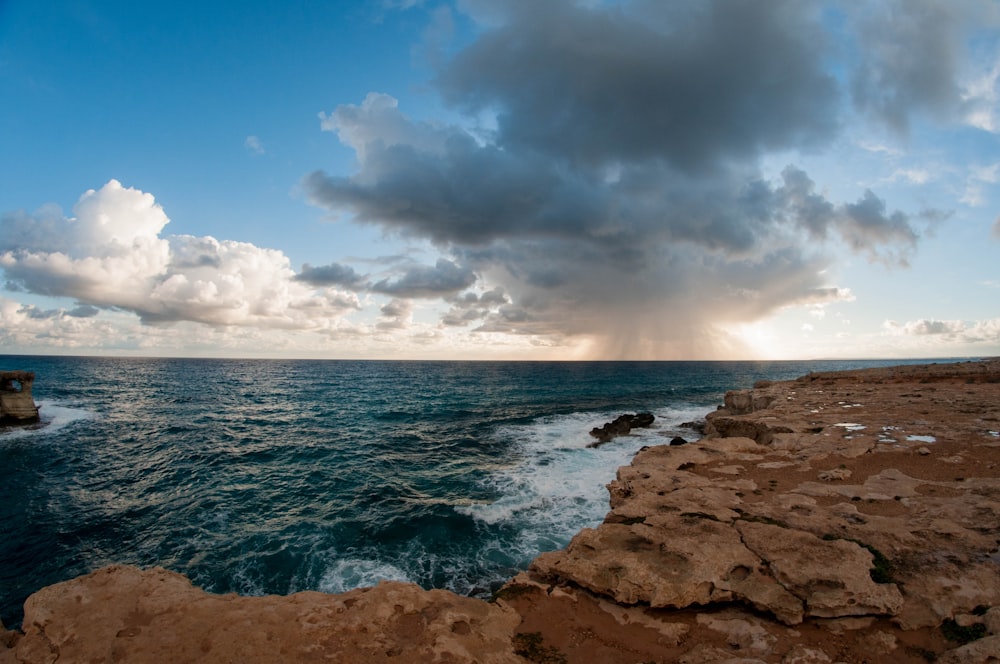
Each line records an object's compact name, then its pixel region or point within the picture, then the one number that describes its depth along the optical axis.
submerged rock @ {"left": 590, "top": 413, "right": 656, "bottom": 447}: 30.91
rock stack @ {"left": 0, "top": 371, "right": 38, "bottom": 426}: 34.28
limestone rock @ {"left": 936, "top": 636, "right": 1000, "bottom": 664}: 4.37
